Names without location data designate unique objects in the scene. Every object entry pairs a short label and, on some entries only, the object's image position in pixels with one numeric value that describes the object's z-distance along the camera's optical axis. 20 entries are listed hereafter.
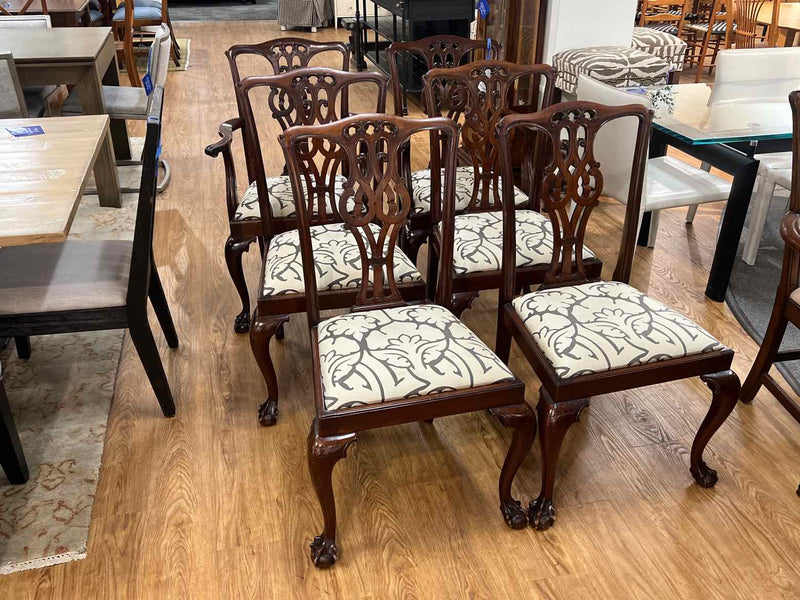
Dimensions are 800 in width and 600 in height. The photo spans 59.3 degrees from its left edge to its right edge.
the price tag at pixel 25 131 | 2.45
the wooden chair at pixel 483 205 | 2.12
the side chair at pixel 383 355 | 1.55
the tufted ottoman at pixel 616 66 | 3.26
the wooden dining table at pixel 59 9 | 5.02
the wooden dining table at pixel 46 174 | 1.77
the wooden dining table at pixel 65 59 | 3.41
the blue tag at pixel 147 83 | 3.28
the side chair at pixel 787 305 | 1.93
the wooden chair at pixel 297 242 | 1.99
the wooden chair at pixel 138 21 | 5.34
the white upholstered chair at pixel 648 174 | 2.51
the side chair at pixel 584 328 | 1.66
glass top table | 2.63
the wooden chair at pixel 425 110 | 2.47
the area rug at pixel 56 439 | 1.75
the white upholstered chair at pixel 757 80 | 2.96
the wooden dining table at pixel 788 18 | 5.91
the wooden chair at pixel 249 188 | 2.40
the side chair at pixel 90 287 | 1.91
